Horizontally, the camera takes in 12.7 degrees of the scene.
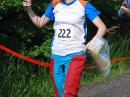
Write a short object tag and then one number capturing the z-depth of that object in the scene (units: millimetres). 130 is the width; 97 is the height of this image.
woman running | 6626
